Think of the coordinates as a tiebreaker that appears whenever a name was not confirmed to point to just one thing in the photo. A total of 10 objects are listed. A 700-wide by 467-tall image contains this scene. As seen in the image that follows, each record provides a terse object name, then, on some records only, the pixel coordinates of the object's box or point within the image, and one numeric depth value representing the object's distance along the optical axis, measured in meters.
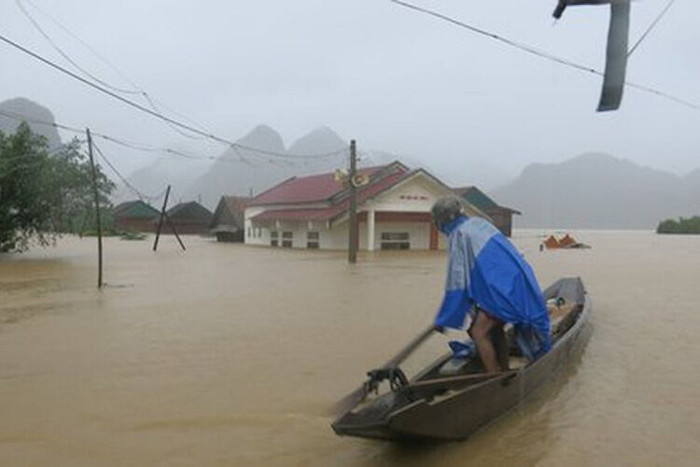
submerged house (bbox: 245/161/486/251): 30.22
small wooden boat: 4.51
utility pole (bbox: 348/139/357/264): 22.06
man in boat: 5.50
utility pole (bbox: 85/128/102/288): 14.43
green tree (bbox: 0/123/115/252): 23.80
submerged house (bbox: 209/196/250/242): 44.81
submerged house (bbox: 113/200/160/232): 67.62
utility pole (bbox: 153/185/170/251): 34.16
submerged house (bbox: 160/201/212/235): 64.44
